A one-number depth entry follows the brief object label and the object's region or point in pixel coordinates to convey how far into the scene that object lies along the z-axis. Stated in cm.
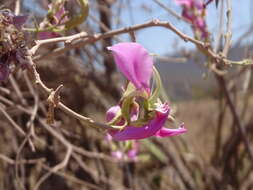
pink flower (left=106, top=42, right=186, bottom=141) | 41
